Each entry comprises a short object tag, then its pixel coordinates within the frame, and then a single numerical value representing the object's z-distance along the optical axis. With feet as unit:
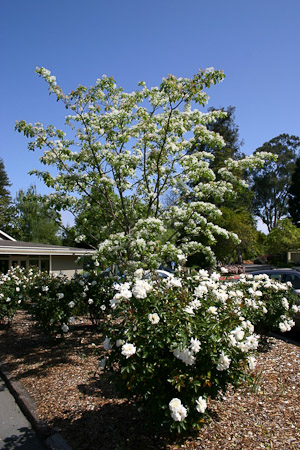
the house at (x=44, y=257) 54.54
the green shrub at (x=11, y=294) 28.86
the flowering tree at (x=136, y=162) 21.57
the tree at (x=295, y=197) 165.89
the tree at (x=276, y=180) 170.81
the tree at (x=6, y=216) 110.73
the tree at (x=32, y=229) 113.80
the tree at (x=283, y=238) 114.01
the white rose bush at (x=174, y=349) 9.83
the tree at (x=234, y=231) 86.22
